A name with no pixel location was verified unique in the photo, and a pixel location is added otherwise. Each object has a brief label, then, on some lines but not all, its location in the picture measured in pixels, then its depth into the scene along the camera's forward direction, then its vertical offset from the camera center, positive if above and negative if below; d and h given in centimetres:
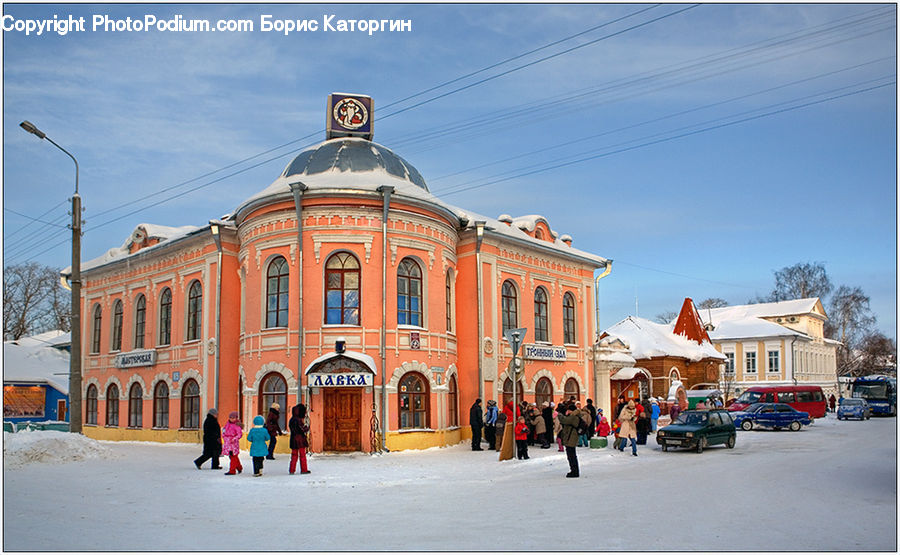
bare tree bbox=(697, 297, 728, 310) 8881 +640
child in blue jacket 1620 -166
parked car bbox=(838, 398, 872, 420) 3900 -267
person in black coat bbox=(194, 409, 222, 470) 1753 -173
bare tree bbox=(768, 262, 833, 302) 7538 +722
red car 3691 -196
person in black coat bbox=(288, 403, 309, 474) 1677 -166
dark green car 2127 -204
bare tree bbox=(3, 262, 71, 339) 5694 +507
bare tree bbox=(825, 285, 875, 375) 7288 +335
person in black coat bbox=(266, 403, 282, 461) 1755 -135
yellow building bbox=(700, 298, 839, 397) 6322 +91
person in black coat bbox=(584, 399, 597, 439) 2328 -166
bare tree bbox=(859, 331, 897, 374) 7662 +27
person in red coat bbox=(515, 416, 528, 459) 1955 -196
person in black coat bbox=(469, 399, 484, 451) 2300 -184
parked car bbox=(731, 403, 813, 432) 3091 -243
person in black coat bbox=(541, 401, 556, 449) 2373 -181
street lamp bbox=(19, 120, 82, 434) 2106 +56
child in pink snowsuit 1646 -163
